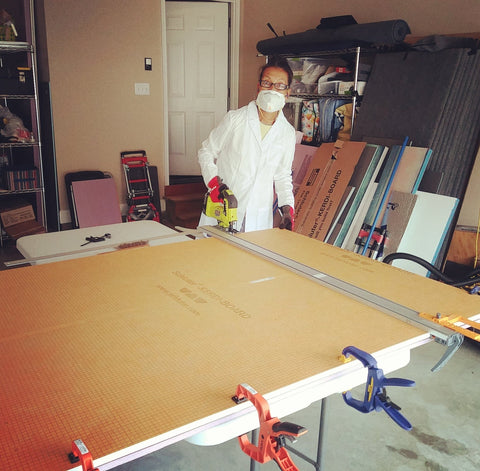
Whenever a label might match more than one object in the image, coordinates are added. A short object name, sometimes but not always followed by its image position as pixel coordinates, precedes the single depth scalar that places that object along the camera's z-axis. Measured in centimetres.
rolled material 355
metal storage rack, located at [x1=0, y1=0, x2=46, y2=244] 437
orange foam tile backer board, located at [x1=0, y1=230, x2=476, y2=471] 82
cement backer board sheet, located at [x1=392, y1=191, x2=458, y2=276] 323
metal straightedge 116
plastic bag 449
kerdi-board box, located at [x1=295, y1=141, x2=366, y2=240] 381
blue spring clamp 100
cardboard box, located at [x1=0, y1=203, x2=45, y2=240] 459
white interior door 571
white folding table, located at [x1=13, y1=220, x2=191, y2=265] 208
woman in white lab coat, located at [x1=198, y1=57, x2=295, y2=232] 257
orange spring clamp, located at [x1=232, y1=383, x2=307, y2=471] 85
